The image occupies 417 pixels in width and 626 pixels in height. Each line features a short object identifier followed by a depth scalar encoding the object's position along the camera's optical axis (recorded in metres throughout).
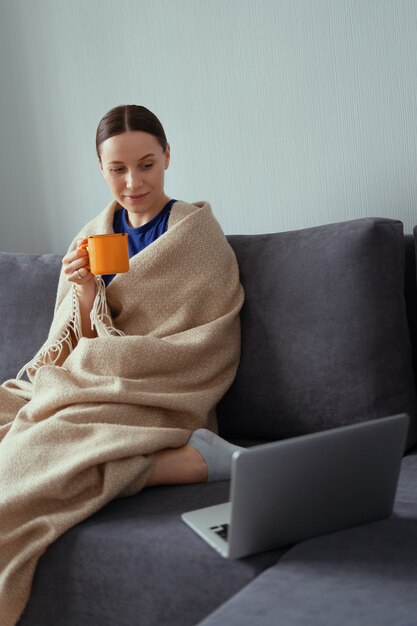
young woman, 1.47
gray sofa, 1.13
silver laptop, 1.16
